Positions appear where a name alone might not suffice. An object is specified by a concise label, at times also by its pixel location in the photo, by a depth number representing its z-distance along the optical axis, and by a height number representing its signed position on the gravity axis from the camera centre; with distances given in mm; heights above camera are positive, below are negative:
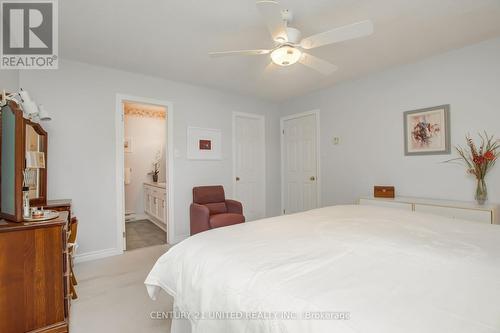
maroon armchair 3195 -622
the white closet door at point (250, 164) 4516 +72
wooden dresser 1506 -711
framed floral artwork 2902 +440
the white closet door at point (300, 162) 4387 +93
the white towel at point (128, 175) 5453 -140
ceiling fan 1675 +1028
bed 715 -433
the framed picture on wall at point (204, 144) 3918 +417
